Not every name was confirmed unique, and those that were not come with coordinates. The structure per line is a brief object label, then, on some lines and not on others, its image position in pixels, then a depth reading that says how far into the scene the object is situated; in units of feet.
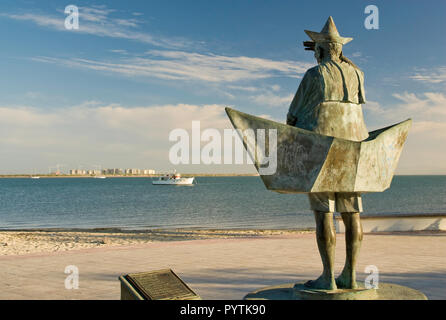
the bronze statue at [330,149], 13.20
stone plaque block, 13.44
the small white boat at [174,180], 361.71
